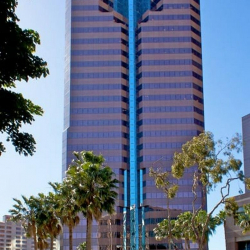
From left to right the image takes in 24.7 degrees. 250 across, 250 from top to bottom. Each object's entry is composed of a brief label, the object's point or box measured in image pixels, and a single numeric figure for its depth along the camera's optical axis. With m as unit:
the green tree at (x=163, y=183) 53.94
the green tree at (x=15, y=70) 17.70
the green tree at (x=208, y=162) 49.53
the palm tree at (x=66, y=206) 52.66
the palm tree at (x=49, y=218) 65.04
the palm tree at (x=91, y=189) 49.22
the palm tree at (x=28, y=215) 68.06
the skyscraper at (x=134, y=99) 130.75
